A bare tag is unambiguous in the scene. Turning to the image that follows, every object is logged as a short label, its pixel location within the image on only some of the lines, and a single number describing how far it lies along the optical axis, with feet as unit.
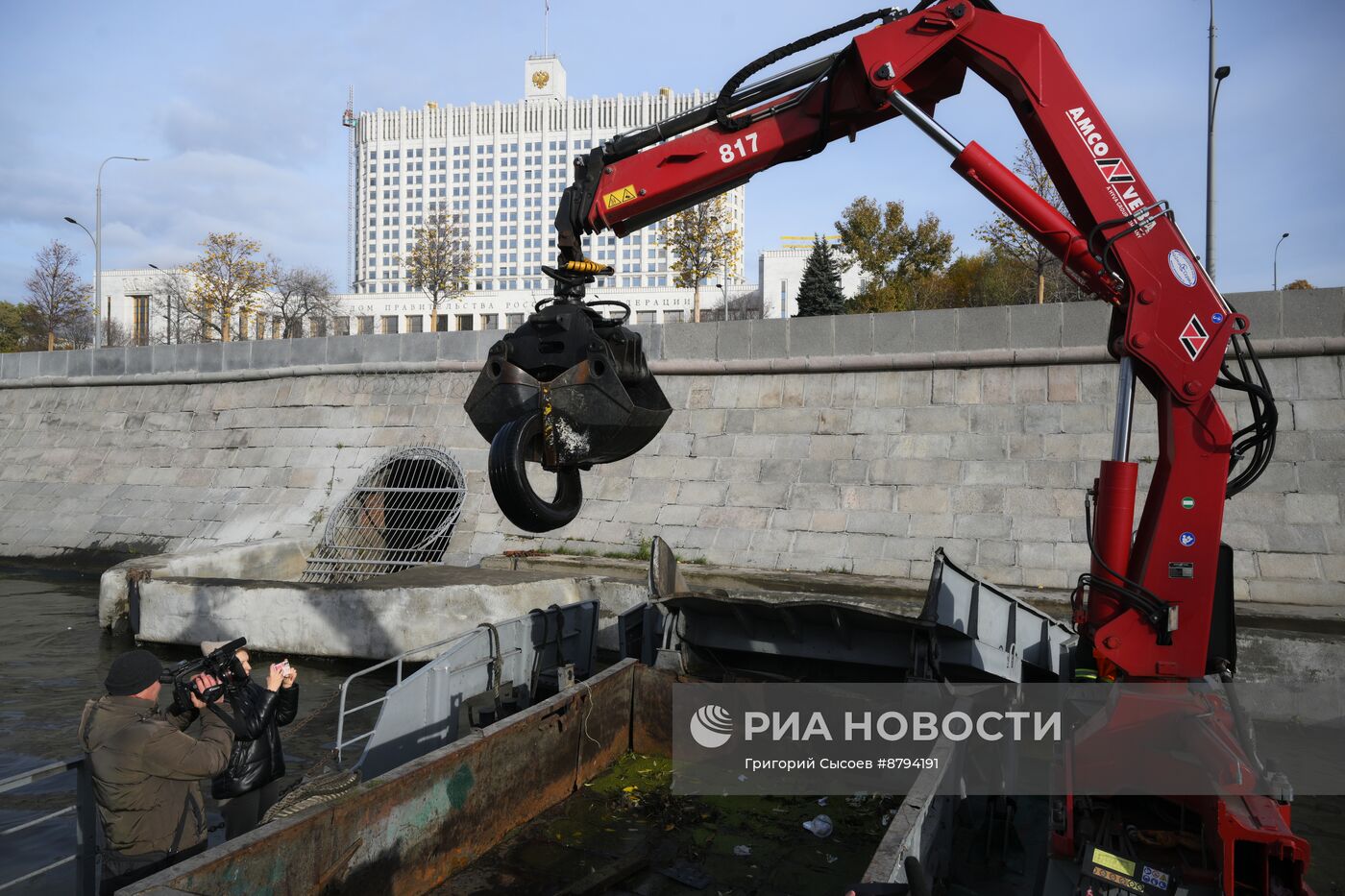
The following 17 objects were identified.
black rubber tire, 15.17
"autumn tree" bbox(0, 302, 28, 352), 153.28
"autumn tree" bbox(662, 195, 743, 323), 119.55
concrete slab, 35.99
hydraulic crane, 16.52
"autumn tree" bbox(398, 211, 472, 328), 175.94
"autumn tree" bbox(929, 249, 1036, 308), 95.96
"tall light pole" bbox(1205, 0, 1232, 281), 52.95
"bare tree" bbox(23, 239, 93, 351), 137.39
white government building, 433.89
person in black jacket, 17.24
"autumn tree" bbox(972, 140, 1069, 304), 80.96
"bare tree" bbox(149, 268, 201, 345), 166.91
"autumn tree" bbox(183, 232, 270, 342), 143.84
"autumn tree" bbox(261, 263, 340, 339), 173.94
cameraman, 14.71
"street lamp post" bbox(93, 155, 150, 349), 104.17
